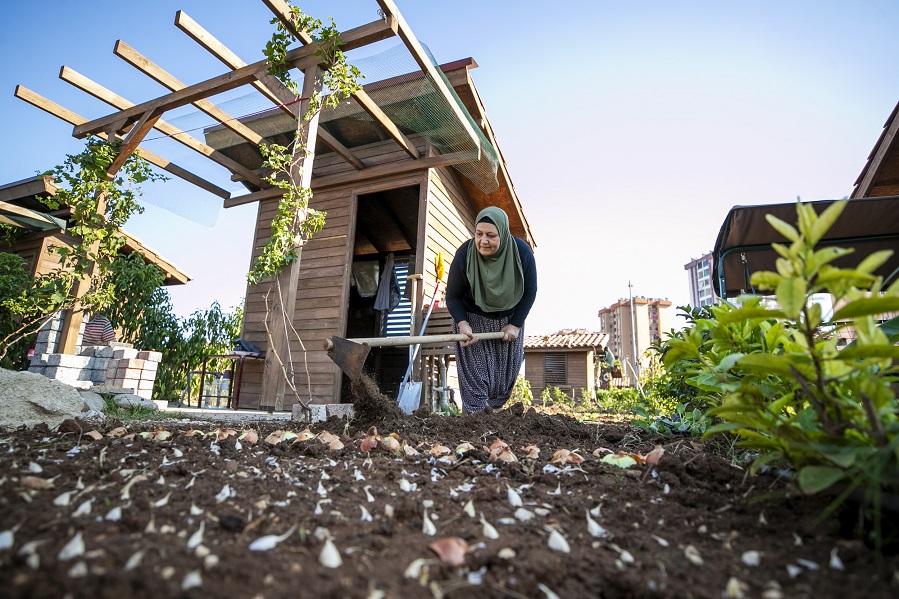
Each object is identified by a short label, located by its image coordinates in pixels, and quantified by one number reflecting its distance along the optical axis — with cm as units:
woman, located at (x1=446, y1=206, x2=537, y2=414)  325
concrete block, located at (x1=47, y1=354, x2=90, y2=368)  417
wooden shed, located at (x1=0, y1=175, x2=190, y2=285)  660
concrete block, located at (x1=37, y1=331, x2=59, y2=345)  525
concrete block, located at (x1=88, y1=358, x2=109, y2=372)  437
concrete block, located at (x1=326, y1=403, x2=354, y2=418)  323
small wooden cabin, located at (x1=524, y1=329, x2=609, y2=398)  1459
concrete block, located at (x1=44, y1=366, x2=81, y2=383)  408
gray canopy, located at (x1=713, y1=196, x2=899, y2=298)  288
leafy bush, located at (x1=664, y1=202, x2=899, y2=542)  74
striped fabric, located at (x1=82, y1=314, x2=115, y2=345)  544
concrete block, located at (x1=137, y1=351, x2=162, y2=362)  436
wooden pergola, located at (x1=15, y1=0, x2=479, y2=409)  371
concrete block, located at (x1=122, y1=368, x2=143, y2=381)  413
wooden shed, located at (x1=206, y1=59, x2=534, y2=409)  523
